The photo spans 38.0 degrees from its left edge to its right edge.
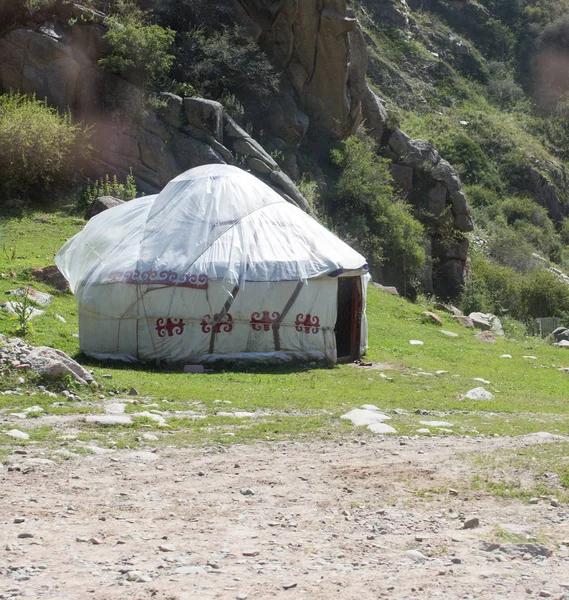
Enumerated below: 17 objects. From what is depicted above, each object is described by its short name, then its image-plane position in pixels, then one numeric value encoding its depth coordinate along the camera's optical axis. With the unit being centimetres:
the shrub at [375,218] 2916
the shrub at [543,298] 3206
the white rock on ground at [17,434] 745
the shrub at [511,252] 3819
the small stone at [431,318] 2178
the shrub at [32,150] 2322
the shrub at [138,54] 2630
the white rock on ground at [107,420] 835
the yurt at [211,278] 1427
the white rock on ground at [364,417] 955
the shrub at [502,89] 5919
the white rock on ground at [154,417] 867
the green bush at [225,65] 2895
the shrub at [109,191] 2380
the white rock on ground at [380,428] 898
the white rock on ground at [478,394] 1264
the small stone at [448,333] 2062
